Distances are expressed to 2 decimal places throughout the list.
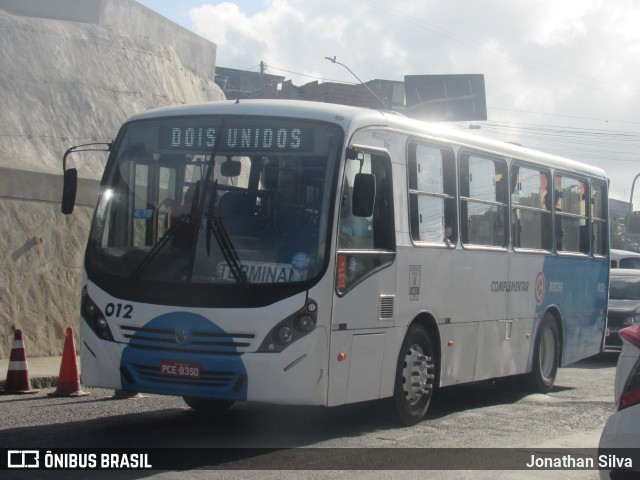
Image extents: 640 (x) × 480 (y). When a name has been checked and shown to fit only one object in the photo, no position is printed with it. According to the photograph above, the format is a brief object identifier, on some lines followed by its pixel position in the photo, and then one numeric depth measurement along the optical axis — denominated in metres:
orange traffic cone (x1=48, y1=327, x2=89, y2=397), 11.55
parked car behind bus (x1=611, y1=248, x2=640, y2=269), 24.73
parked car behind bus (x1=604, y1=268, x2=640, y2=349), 18.08
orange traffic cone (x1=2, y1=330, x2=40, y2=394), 11.61
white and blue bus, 8.04
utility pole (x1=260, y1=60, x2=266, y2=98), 67.31
